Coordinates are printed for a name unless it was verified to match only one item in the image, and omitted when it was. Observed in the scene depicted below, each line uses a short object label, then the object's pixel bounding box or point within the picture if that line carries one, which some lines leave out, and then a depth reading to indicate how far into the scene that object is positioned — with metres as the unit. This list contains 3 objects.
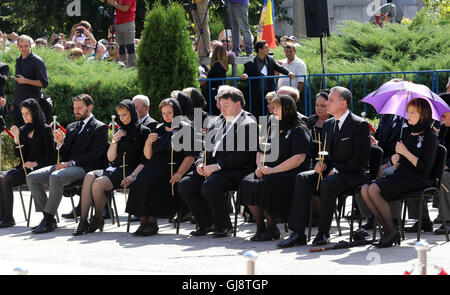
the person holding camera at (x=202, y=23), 18.89
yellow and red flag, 21.23
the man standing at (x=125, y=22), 18.12
